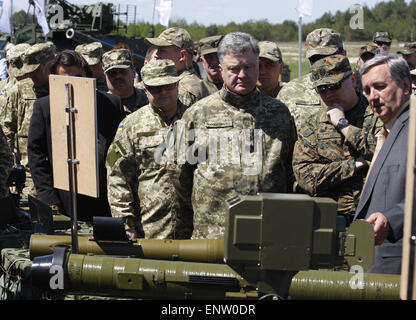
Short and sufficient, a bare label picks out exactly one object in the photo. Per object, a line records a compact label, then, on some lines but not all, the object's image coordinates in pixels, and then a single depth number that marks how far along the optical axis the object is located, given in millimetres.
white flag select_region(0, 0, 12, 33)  15117
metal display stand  3893
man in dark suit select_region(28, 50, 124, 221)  5590
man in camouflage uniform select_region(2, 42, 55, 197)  6406
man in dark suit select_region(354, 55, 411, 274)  3609
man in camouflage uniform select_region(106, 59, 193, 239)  4879
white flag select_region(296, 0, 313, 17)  12789
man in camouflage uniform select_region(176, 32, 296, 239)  4387
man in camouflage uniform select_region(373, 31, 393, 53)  9789
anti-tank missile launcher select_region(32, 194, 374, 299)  2922
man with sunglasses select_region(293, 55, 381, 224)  4383
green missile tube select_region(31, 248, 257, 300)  3264
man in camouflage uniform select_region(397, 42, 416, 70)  9891
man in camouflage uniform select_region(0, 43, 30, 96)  8205
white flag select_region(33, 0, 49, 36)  16156
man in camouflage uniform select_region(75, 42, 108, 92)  7660
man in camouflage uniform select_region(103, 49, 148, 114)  6484
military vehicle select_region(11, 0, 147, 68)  24016
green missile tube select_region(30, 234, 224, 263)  3666
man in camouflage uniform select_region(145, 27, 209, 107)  6552
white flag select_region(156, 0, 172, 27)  15547
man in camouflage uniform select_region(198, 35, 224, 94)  7213
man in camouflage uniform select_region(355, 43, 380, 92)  8580
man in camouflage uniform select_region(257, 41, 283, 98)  6379
